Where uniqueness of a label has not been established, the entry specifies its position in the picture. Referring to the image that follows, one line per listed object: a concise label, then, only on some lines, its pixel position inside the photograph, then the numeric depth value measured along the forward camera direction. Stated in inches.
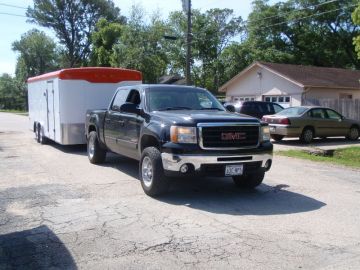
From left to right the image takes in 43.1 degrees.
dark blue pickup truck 288.4
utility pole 1067.3
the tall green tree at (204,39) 2329.0
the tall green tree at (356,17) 605.9
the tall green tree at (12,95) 3597.4
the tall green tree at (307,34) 1992.6
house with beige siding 1192.2
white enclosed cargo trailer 542.6
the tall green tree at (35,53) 3543.3
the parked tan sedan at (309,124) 699.2
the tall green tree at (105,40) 2032.5
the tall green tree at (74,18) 2647.6
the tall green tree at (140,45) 1503.4
